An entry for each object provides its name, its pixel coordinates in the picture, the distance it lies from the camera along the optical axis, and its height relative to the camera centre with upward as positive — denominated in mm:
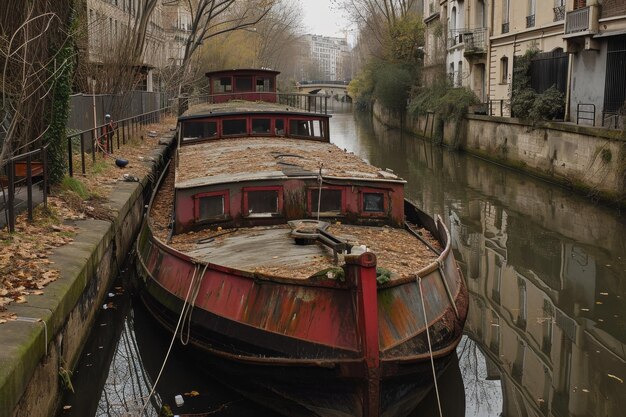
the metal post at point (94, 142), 17016 -1108
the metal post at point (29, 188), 9797 -1257
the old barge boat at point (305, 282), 7086 -2038
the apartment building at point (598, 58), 22594 +1344
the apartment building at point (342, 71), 175738 +6921
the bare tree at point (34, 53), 11867 +719
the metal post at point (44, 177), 10938 -1219
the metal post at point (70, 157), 13914 -1163
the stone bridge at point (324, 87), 101056 +1570
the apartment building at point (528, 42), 27719 +2431
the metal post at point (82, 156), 14992 -1243
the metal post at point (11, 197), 9086 -1251
